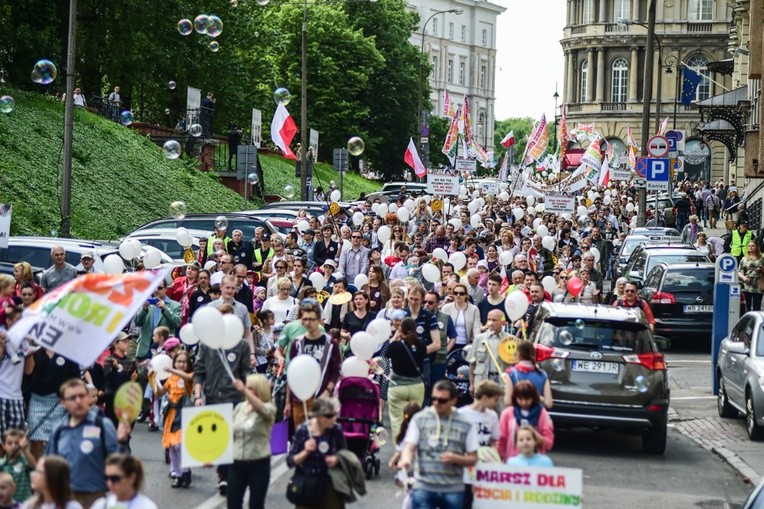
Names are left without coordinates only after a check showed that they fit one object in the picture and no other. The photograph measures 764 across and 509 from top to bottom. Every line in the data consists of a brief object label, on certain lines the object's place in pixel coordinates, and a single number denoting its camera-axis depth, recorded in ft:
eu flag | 226.99
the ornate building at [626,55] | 382.83
